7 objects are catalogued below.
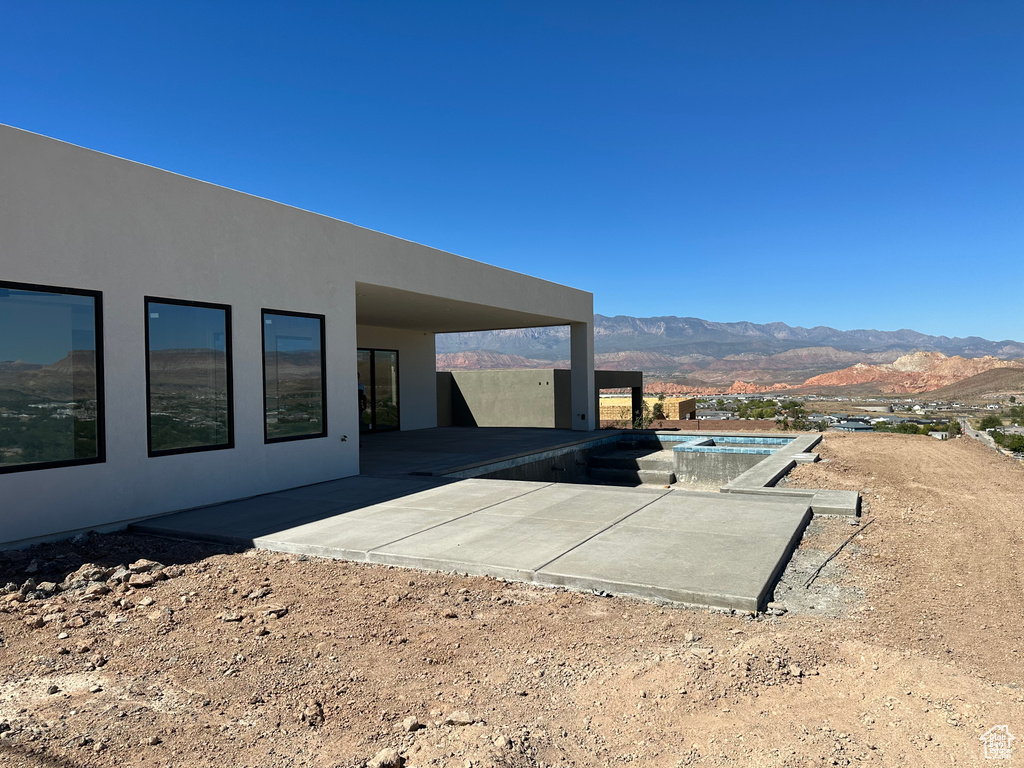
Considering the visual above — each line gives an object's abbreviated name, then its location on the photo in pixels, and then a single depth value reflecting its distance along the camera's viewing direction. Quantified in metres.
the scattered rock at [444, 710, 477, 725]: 2.57
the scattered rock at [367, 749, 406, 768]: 2.27
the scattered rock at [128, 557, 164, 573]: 4.74
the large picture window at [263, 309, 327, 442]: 7.84
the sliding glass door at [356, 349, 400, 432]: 15.62
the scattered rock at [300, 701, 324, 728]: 2.65
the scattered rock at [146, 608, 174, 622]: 3.89
